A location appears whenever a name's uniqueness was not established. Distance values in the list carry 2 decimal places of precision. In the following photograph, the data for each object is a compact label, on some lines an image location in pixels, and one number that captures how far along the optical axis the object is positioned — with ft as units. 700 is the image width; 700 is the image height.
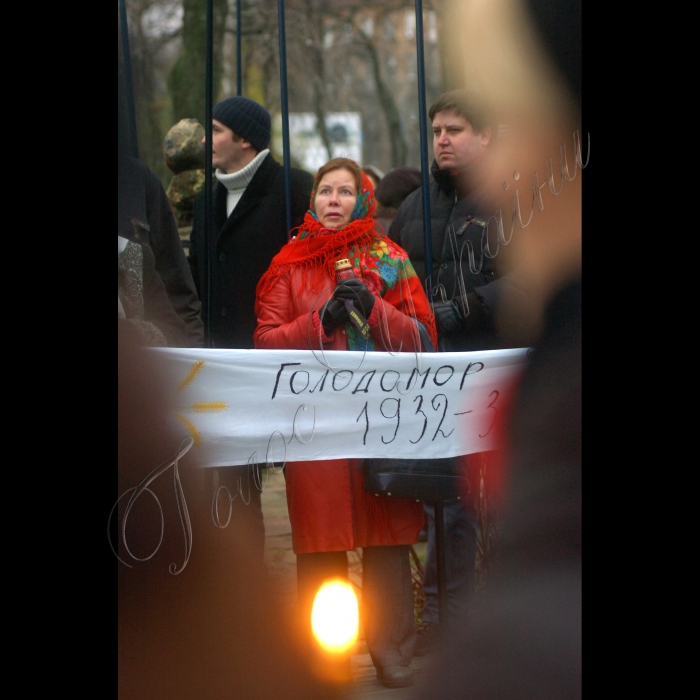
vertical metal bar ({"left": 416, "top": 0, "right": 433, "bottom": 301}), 15.48
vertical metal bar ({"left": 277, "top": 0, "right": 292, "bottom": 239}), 15.08
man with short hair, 16.01
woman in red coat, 15.03
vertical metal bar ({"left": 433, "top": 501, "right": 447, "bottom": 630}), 15.89
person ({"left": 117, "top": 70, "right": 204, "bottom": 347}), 13.28
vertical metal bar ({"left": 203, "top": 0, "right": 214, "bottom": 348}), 14.82
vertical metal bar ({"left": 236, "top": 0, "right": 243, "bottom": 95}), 17.19
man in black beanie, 17.26
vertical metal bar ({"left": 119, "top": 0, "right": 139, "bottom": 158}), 13.58
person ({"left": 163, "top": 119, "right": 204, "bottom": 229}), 19.81
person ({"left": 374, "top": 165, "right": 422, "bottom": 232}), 22.49
